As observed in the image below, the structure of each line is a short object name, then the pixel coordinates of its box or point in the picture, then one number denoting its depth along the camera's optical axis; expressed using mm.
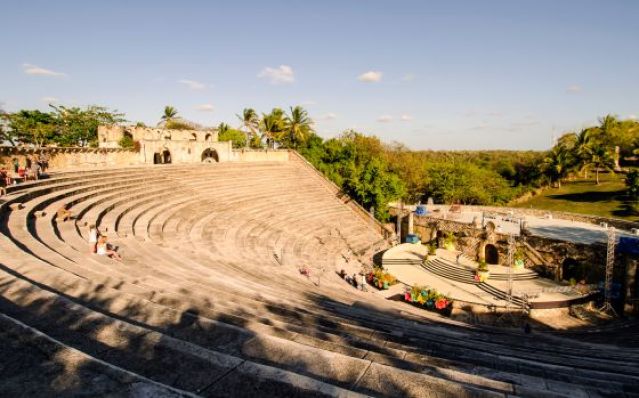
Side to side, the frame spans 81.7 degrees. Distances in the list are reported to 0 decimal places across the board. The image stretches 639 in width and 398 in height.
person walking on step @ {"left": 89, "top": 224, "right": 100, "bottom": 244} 10836
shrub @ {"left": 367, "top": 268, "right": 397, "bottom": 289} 22219
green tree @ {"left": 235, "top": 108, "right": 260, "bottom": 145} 53406
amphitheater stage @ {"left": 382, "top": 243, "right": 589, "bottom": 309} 21219
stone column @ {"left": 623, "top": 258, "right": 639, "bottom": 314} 20781
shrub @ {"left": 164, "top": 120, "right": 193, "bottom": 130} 57475
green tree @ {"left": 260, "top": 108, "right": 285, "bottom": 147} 50688
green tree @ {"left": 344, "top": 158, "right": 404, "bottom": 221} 35875
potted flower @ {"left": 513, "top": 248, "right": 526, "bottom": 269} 27203
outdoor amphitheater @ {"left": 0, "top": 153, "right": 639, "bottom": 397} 3332
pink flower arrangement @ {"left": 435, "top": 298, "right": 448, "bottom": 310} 19672
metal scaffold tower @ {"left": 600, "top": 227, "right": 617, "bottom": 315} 20781
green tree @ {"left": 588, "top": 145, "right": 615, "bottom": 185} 50219
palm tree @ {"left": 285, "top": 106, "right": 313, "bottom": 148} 51250
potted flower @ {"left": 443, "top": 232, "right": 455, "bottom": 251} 31192
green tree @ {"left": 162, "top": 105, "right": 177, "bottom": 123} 60562
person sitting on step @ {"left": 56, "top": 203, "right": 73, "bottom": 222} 13289
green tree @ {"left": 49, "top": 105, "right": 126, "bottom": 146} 45781
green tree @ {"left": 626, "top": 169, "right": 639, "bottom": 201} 36969
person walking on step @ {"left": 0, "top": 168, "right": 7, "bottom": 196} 15934
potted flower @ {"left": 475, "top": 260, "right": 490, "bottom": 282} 24516
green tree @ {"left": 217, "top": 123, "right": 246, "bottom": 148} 55250
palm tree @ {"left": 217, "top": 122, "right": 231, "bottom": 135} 60884
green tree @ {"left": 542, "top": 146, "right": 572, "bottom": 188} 51969
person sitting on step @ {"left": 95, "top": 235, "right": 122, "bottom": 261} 10203
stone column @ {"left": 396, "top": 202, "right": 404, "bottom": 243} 35688
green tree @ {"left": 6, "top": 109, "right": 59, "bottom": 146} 42625
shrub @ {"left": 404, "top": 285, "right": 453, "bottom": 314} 19781
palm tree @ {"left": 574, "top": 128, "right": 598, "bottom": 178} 51406
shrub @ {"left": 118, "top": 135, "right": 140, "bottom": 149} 38600
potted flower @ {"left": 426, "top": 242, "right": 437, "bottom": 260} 28484
